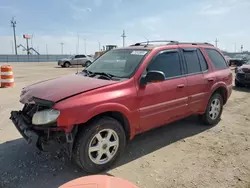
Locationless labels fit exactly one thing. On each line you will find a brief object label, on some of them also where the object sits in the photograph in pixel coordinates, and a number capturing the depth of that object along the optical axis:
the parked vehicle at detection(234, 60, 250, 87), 8.69
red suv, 2.47
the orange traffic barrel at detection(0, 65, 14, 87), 7.95
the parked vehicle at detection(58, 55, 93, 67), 22.00
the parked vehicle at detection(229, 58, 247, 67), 20.42
